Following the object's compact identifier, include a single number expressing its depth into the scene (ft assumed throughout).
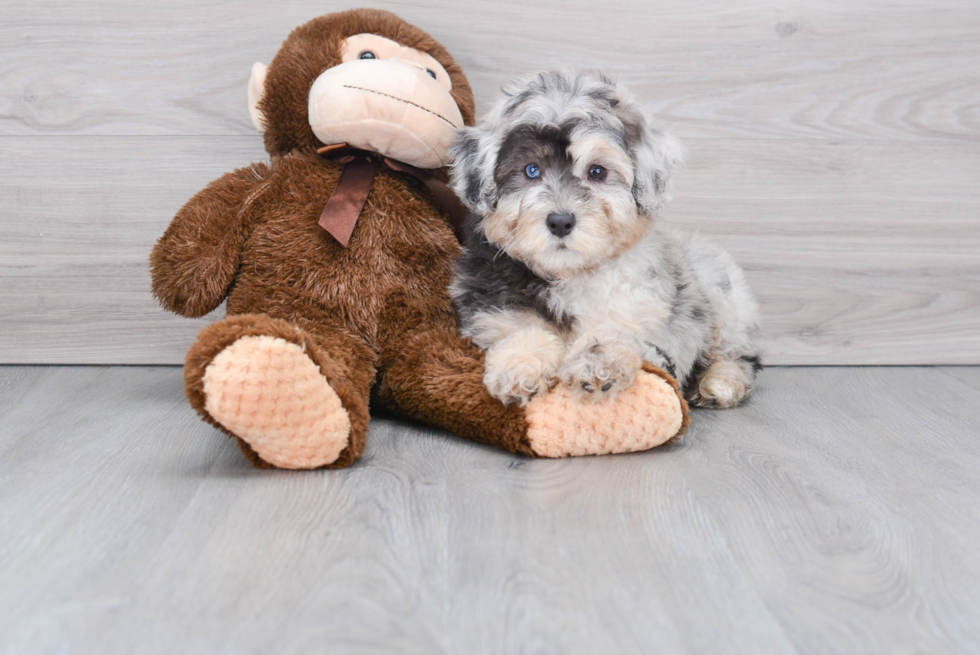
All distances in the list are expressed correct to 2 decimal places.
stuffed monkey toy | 2.67
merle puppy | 2.67
